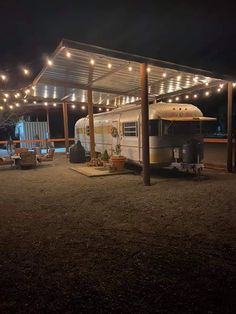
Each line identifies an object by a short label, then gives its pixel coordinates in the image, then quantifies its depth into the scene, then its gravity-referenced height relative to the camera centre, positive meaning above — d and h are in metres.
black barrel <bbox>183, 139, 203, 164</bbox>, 9.98 -0.76
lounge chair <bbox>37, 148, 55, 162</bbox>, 15.03 -1.24
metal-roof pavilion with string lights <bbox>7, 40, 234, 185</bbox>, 8.52 +2.51
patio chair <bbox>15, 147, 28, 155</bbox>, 14.47 -0.80
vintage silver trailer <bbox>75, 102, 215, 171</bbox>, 10.19 -0.10
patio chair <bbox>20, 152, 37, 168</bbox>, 13.25 -1.20
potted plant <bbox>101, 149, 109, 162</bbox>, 13.10 -1.18
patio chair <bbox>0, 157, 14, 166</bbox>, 13.50 -1.28
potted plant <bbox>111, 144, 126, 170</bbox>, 11.49 -1.24
